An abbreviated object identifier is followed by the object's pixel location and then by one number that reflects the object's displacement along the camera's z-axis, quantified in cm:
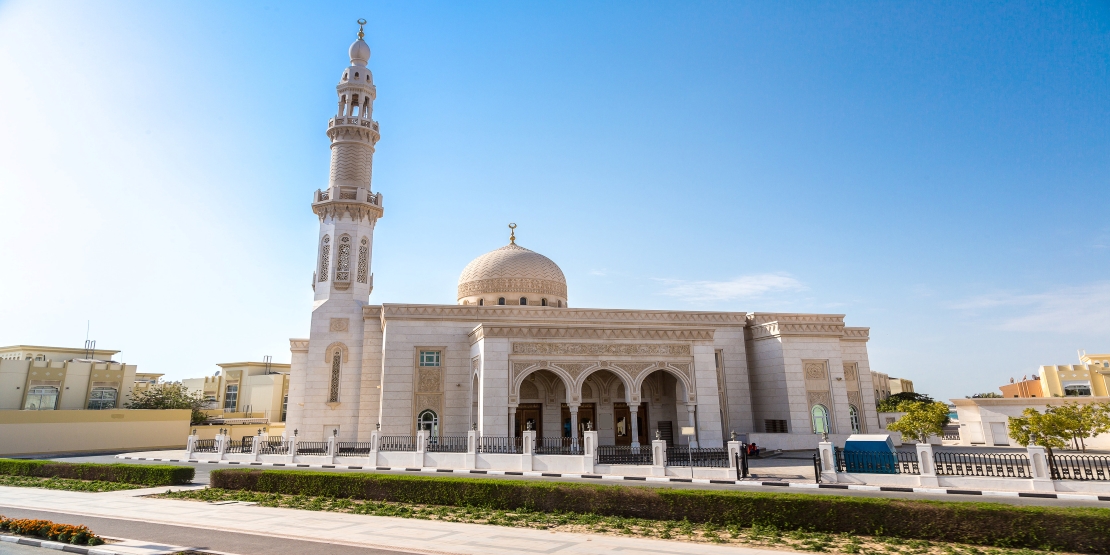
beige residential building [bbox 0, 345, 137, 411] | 3453
